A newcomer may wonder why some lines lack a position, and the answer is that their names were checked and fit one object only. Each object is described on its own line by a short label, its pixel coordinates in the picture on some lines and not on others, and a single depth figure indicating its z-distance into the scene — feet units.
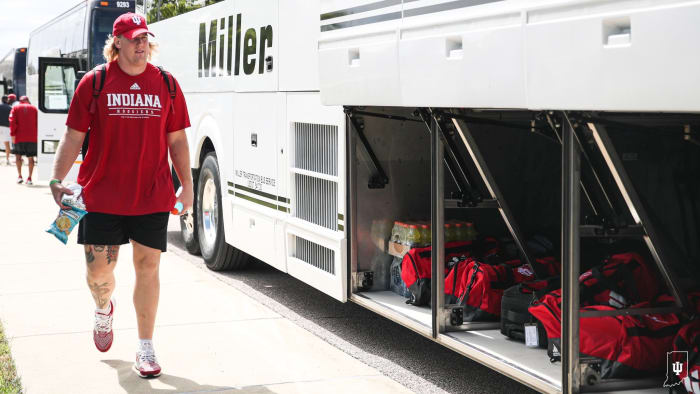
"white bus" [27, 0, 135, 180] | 54.24
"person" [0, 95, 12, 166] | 81.87
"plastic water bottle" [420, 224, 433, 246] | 18.83
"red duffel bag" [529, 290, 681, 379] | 12.96
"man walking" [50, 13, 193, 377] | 16.48
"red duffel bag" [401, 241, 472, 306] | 18.13
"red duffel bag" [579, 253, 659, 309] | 14.42
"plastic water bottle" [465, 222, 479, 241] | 19.65
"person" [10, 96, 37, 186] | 62.08
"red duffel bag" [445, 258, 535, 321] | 16.98
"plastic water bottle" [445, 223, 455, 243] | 19.48
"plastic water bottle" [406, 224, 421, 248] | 18.88
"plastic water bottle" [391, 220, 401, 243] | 19.42
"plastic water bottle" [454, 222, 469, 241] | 19.54
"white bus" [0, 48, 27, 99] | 98.84
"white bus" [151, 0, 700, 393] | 11.46
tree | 30.22
